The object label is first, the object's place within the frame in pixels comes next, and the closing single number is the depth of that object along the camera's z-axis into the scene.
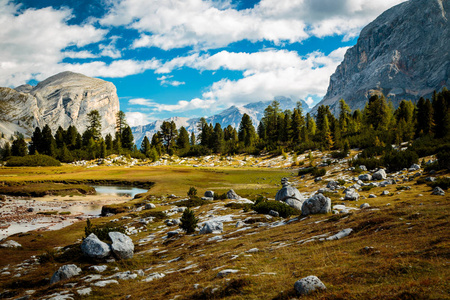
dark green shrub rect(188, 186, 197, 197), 39.00
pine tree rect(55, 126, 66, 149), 127.21
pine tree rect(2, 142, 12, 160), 111.78
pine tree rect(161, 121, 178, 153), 141.50
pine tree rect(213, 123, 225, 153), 133.88
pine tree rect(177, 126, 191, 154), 145.62
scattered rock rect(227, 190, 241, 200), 33.94
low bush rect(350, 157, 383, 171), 45.65
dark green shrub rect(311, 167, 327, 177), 51.00
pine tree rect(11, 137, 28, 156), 109.94
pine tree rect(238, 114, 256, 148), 131.50
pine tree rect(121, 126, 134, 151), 138.88
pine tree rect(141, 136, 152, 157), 133.05
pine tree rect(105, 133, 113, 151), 125.69
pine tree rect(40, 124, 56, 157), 113.40
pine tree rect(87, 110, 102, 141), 136.75
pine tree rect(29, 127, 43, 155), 121.05
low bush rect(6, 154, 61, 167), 93.06
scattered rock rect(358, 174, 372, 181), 37.00
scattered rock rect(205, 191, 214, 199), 37.22
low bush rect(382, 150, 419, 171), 38.96
